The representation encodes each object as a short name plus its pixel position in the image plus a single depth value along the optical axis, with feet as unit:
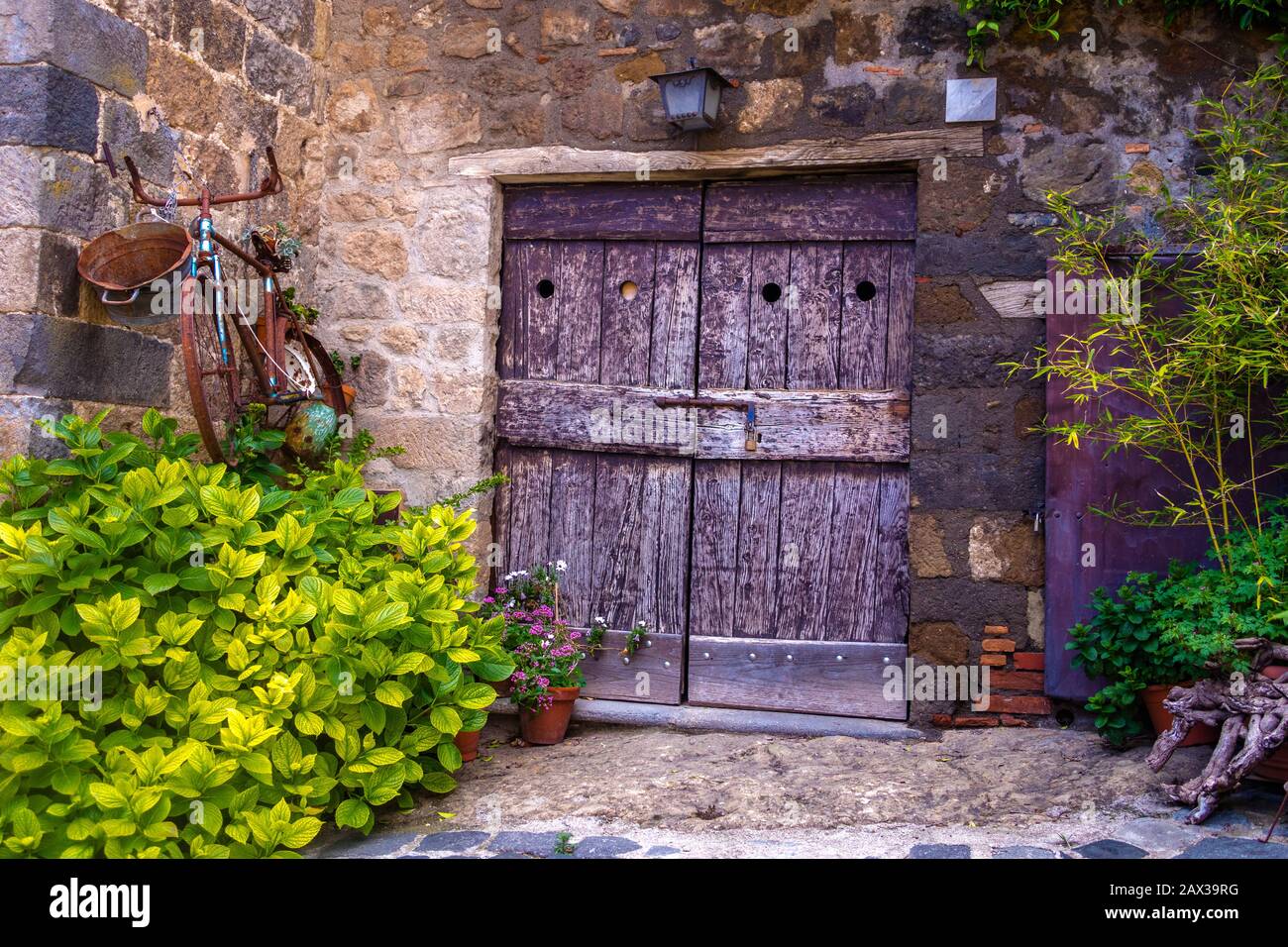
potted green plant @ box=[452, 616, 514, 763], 10.82
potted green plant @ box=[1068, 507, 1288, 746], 10.21
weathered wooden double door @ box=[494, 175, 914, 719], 13.53
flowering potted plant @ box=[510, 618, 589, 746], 13.02
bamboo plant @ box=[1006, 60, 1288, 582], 10.77
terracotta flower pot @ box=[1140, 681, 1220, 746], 10.66
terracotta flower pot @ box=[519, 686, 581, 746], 13.26
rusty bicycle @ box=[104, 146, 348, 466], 12.09
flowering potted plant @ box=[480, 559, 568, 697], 13.58
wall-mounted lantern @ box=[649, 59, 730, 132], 13.11
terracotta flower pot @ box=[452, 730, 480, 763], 12.22
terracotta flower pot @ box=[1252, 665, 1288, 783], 9.89
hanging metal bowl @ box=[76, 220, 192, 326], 11.50
